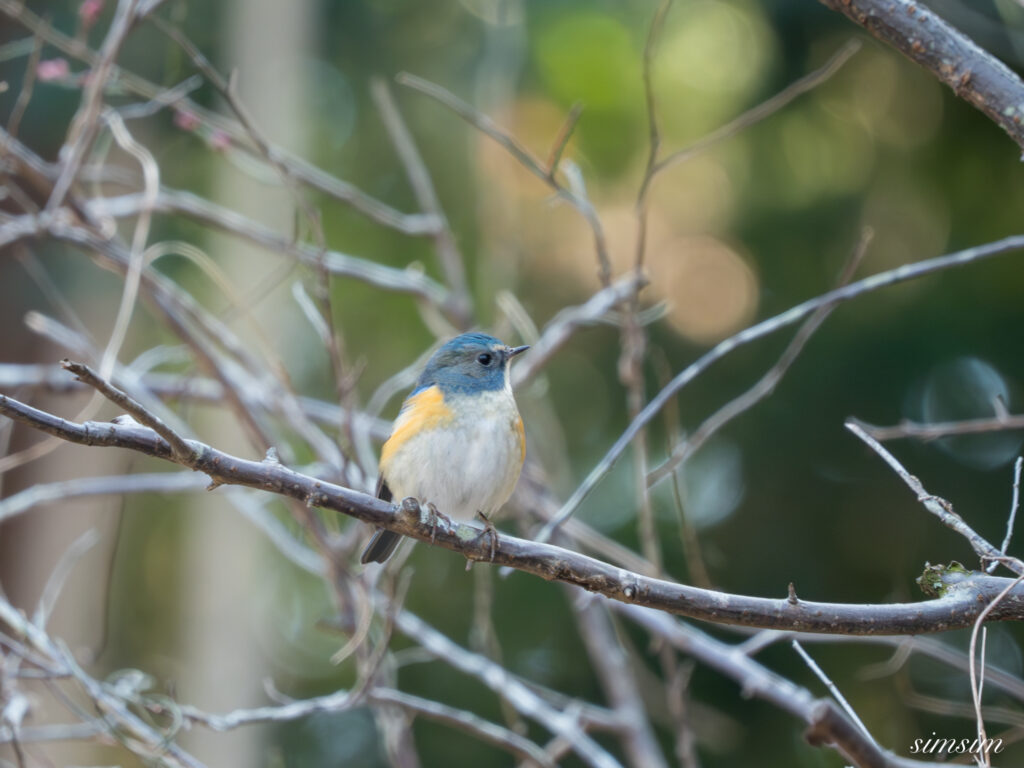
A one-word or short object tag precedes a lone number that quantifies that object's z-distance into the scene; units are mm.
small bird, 5469
